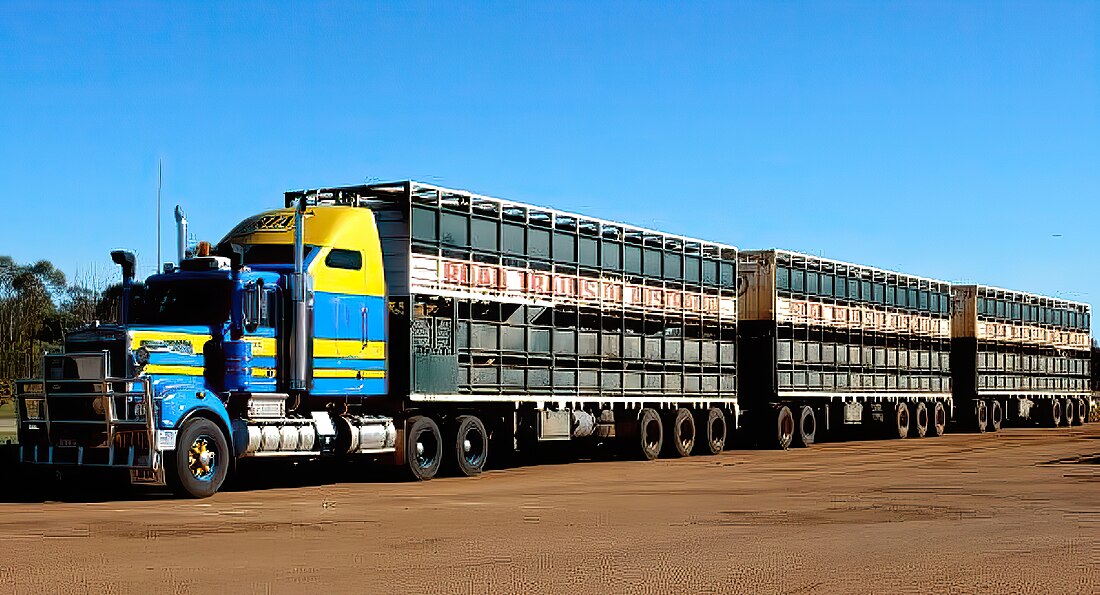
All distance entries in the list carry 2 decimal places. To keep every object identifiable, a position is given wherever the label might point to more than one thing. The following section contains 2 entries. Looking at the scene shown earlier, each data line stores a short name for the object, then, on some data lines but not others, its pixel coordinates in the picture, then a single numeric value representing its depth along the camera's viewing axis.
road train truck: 19.98
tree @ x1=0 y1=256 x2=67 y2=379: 65.25
